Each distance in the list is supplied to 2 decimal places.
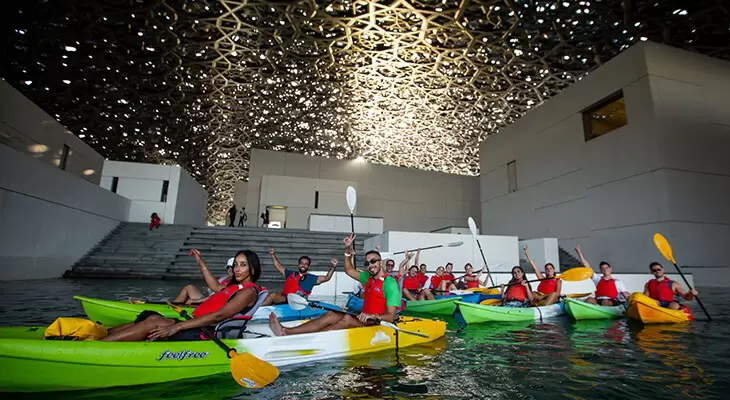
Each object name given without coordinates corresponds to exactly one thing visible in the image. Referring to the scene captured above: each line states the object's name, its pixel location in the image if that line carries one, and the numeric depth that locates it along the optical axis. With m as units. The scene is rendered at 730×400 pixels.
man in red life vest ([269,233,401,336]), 4.02
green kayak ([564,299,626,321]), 6.38
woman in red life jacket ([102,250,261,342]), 2.88
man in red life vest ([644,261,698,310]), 6.55
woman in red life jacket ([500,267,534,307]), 7.04
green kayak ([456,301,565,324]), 5.91
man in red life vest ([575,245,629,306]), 7.08
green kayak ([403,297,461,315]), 6.90
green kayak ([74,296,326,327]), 4.37
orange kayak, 6.02
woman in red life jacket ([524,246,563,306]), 6.95
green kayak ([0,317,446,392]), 2.23
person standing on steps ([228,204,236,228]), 22.53
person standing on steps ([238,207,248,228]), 23.00
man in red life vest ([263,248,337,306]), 6.29
